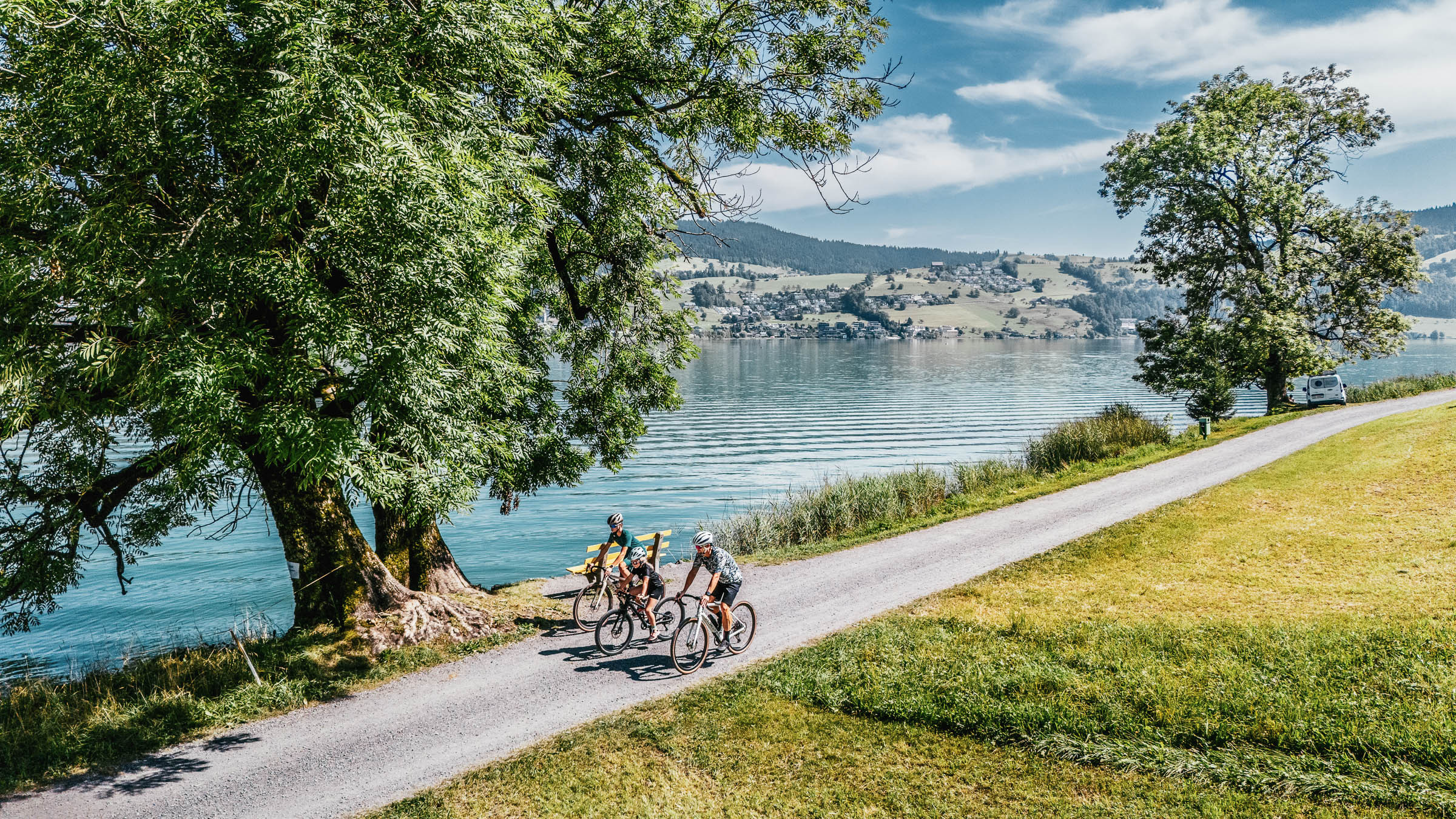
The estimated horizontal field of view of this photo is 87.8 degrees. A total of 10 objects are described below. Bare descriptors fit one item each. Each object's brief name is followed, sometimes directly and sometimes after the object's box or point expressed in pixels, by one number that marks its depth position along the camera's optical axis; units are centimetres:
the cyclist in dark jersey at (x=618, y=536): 1435
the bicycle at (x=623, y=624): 1361
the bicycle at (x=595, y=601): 1532
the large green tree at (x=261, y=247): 845
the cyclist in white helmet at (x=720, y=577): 1238
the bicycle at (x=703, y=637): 1258
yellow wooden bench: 1491
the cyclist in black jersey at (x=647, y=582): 1356
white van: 4050
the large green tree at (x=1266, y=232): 3606
